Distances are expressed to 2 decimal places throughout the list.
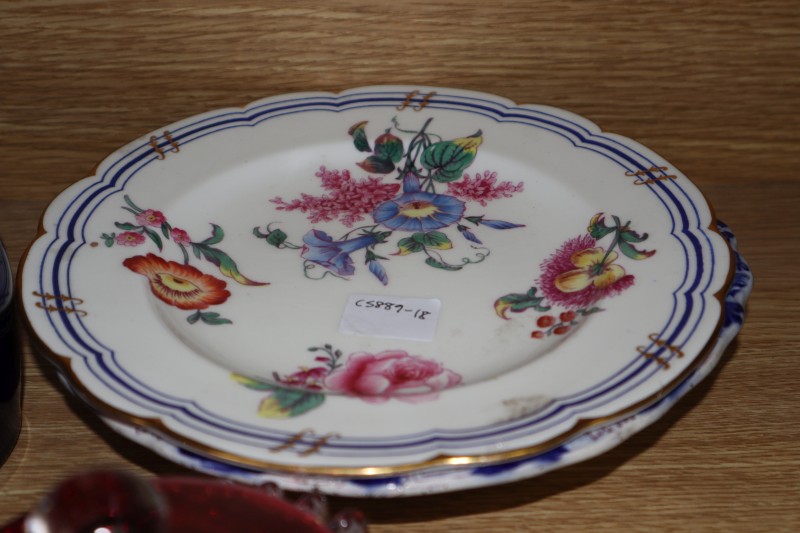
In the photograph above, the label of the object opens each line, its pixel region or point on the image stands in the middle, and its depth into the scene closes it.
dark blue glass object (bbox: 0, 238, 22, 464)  0.57
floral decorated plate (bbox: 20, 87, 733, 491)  0.50
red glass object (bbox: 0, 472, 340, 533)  0.41
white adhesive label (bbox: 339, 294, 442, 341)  0.61
